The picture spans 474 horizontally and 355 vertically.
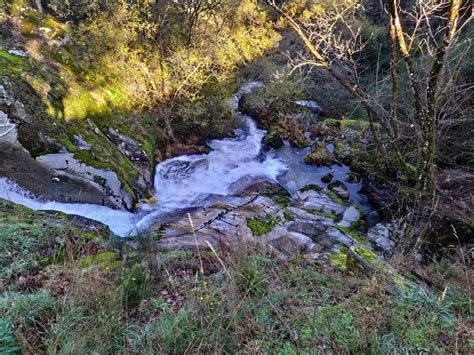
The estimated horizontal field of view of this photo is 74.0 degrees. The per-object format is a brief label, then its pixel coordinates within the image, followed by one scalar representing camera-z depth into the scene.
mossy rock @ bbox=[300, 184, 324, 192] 9.71
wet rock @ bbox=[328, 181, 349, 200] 9.36
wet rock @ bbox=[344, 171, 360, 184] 10.36
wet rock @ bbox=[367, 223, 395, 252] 6.64
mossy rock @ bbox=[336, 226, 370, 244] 6.83
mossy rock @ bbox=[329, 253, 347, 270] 4.45
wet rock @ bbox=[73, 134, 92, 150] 7.42
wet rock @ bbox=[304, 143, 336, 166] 11.45
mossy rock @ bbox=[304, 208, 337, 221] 7.96
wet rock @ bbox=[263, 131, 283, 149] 12.85
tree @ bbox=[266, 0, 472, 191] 4.23
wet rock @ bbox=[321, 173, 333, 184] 10.38
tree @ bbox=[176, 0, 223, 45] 11.21
